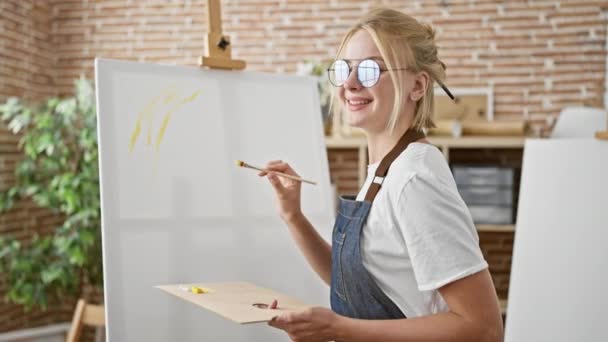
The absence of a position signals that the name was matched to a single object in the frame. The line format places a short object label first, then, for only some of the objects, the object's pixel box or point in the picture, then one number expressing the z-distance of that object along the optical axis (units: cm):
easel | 199
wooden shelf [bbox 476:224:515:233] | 379
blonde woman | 123
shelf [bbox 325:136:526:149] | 383
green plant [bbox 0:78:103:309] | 391
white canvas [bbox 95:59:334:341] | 178
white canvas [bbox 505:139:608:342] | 192
